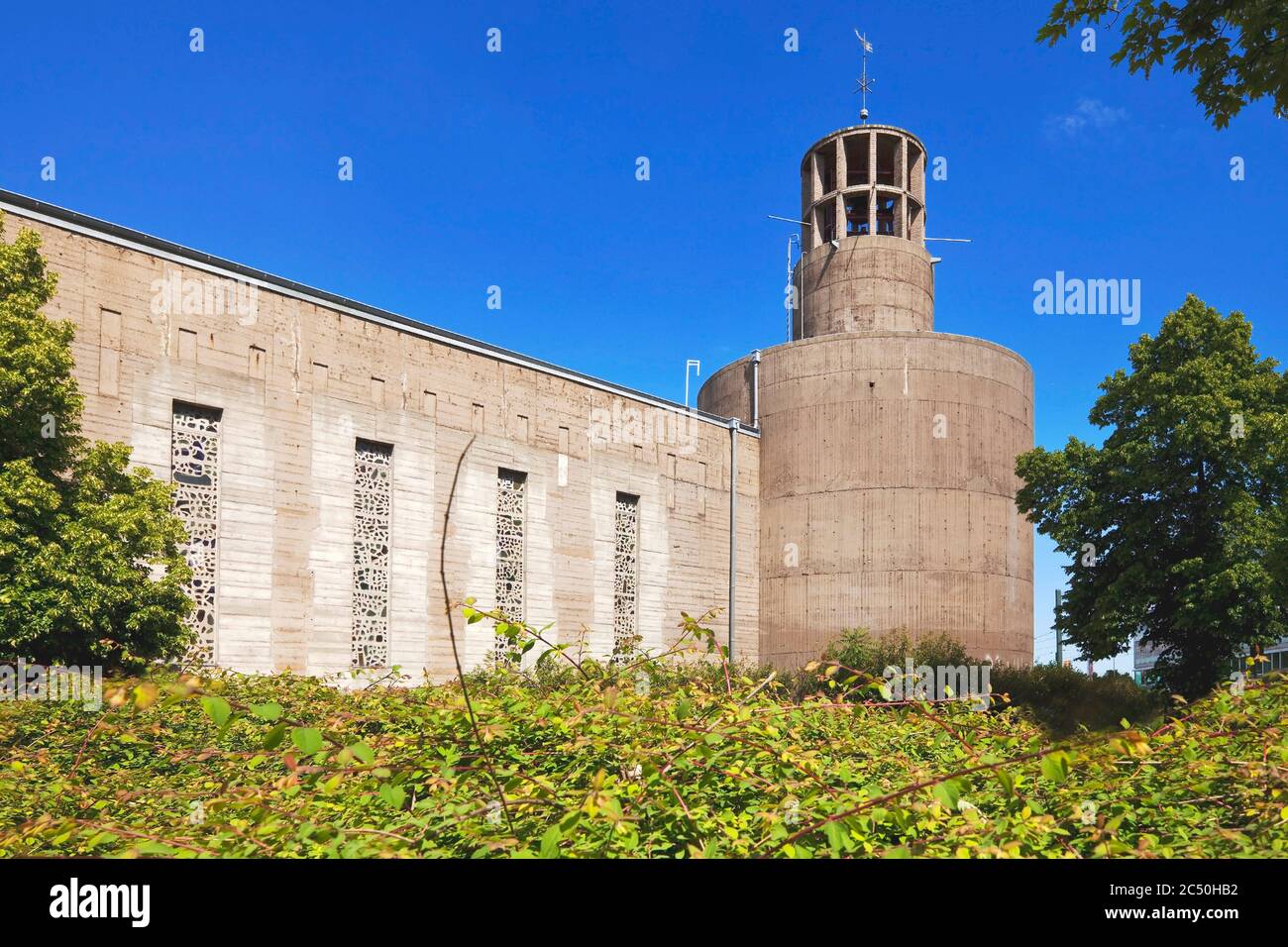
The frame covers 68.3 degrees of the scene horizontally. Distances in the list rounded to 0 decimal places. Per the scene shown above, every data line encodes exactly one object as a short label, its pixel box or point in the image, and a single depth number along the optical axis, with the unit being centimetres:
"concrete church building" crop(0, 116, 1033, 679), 2259
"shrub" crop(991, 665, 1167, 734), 2580
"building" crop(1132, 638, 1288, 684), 2456
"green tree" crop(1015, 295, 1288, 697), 2241
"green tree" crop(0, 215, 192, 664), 1566
